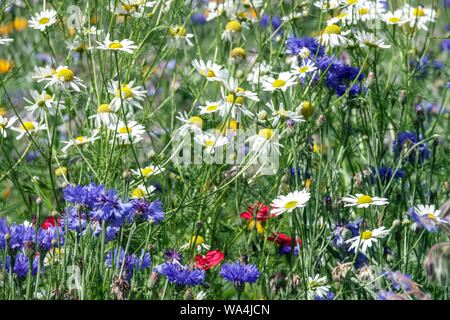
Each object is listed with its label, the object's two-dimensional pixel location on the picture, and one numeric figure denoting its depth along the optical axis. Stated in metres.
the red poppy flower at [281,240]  2.06
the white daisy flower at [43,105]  2.05
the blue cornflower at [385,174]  2.06
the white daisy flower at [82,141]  2.00
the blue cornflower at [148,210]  1.89
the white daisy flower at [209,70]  2.05
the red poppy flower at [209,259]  1.99
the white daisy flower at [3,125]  2.00
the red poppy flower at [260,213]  2.06
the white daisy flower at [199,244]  2.00
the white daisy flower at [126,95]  2.01
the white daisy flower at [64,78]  2.01
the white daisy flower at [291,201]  1.94
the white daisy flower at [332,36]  2.05
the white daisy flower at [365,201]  1.96
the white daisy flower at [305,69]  2.02
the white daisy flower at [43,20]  2.07
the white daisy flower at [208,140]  2.01
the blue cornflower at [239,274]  1.91
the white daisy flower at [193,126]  2.03
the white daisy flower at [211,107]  2.04
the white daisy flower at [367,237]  1.95
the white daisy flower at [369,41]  2.05
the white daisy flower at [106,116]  2.00
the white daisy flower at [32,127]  2.11
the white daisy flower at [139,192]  1.96
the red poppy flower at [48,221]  2.01
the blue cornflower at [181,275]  1.88
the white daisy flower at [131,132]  2.01
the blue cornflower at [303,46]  2.06
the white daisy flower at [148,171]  2.00
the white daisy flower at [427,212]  1.95
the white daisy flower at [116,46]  1.97
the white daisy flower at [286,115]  2.00
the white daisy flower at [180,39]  2.13
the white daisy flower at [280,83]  2.03
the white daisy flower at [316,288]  1.94
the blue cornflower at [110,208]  1.85
